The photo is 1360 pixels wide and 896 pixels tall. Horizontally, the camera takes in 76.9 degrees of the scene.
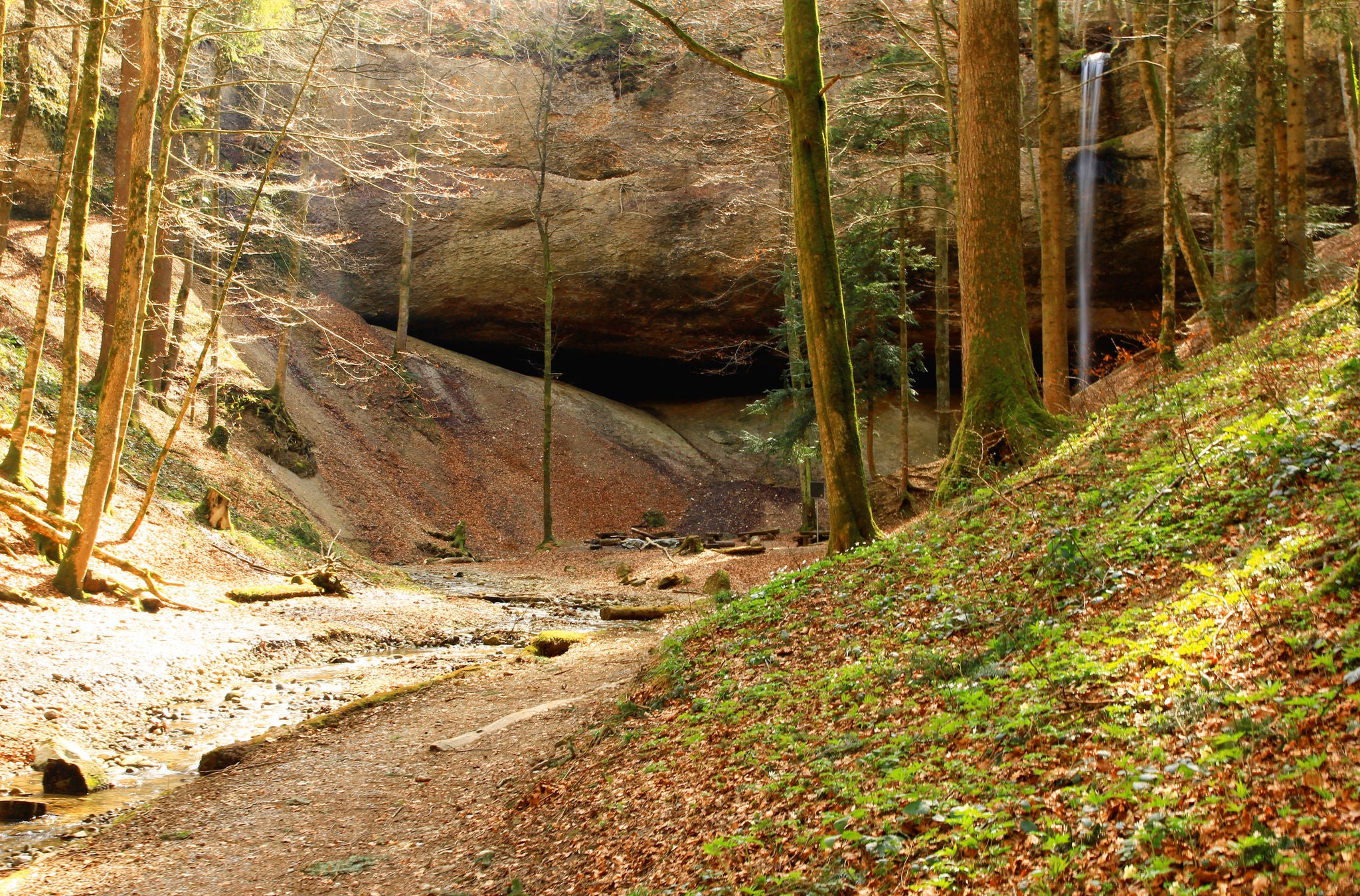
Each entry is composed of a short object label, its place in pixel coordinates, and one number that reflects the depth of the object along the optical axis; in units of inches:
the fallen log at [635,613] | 490.3
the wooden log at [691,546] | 762.2
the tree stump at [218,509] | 549.0
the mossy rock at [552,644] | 396.8
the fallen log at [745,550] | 733.3
